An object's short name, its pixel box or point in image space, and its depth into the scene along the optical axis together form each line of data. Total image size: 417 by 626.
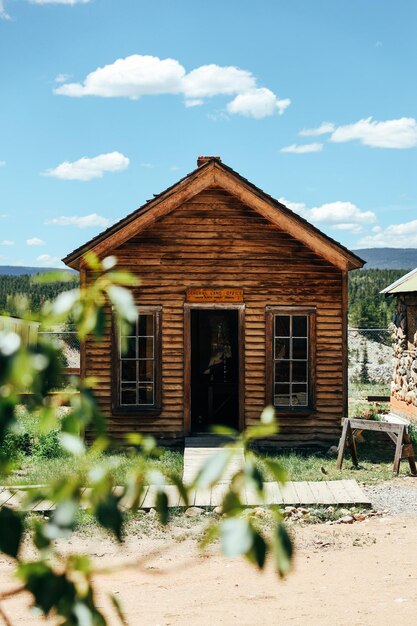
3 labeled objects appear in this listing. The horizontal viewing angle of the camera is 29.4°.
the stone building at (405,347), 18.31
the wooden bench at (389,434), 13.15
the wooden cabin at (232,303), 15.12
